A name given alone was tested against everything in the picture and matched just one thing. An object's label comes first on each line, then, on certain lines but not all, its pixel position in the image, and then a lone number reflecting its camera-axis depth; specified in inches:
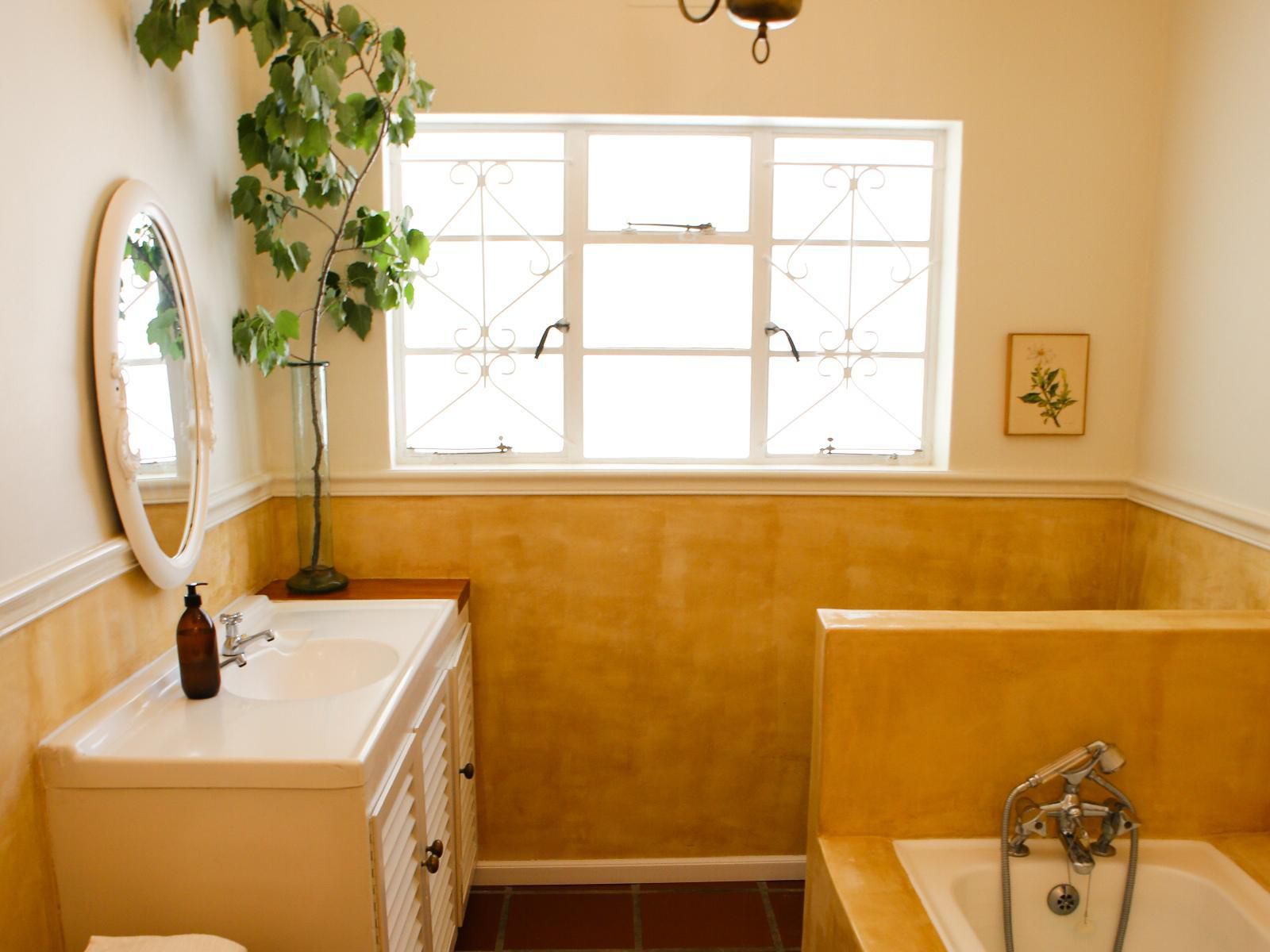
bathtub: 72.4
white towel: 52.3
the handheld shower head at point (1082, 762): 72.6
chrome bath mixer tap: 72.7
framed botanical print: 102.7
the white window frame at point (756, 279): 102.7
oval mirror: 64.6
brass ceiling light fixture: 50.2
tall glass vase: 93.7
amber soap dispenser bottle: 66.9
